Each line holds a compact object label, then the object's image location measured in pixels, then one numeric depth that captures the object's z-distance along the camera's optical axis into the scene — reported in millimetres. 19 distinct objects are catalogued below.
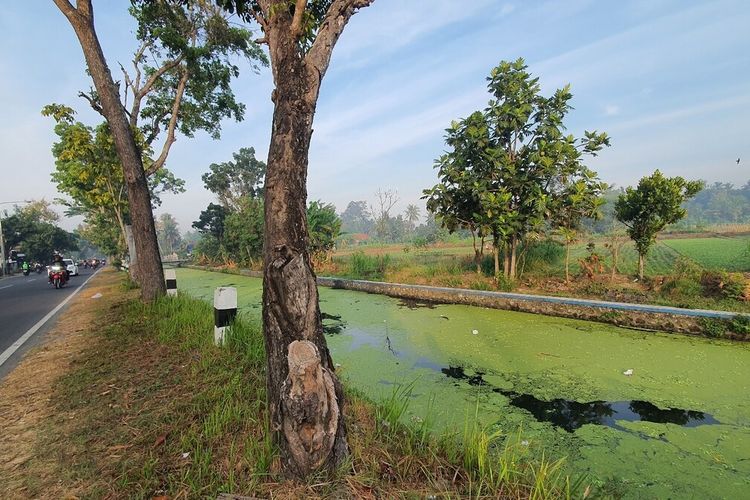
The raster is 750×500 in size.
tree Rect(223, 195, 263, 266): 15258
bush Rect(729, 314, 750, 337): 3867
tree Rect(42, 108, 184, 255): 7449
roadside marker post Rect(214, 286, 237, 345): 3336
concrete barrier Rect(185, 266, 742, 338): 4289
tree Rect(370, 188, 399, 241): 31725
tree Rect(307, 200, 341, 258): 12898
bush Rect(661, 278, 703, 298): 5516
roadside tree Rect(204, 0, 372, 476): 1508
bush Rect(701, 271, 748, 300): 5020
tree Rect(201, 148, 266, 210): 28734
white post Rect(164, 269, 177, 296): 5926
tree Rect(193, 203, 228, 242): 23062
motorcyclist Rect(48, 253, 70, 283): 11555
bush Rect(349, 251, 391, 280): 10691
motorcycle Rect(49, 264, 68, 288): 11148
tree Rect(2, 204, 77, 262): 30109
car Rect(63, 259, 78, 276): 18366
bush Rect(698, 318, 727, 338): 4011
